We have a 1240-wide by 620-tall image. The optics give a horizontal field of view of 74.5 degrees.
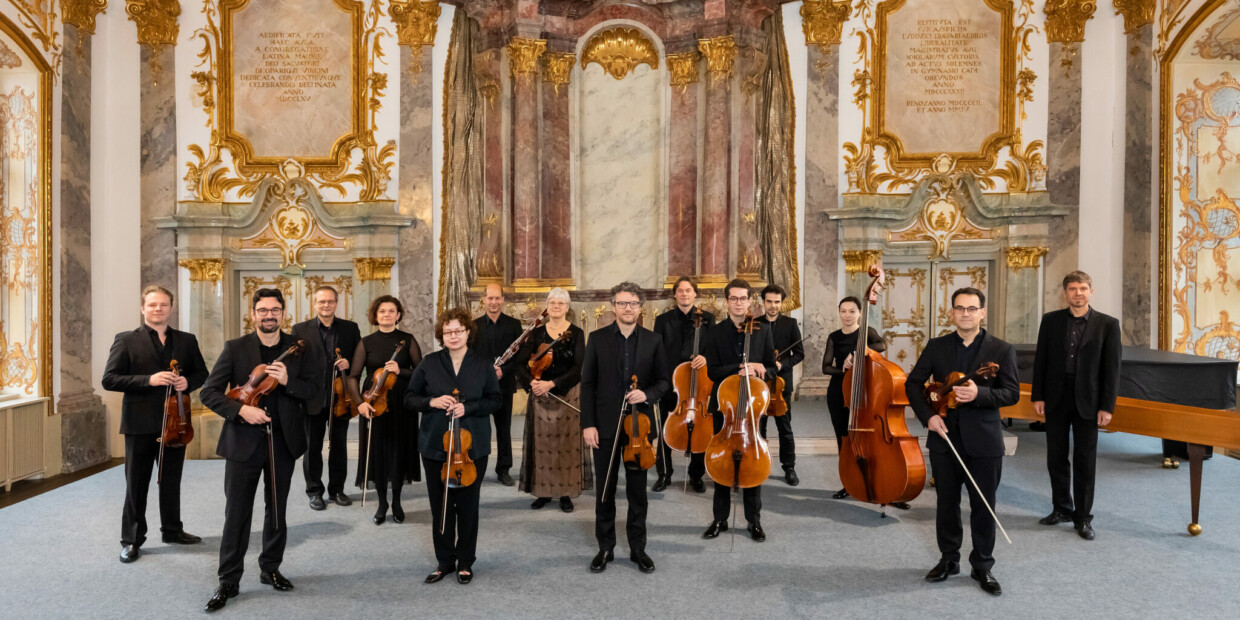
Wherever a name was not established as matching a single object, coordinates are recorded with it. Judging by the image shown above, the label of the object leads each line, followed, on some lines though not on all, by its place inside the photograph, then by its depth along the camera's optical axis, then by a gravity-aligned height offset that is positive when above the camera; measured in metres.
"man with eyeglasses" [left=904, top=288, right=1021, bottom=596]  3.91 -0.59
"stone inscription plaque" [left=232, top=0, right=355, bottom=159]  8.66 +2.37
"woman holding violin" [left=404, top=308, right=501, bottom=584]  3.93 -0.65
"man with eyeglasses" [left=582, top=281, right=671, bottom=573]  4.18 -0.46
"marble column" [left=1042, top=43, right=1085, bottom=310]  8.77 +1.62
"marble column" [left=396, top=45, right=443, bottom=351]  8.75 +1.32
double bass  4.44 -0.75
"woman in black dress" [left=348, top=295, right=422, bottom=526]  5.20 -0.61
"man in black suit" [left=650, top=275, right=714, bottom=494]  5.85 -0.28
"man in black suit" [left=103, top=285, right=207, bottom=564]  4.38 -0.49
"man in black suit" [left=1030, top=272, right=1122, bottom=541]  4.80 -0.50
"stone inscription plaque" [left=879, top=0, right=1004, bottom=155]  9.05 +2.50
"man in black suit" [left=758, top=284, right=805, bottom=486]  5.93 -0.34
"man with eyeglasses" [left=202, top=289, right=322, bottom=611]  3.72 -0.62
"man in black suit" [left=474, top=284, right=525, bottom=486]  6.06 -0.33
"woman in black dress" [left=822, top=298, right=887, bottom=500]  5.77 -0.40
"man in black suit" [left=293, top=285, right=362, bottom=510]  5.40 -0.76
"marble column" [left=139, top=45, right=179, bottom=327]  8.33 +1.40
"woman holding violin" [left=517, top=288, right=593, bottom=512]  5.32 -0.73
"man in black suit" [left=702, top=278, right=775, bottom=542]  4.77 -0.34
